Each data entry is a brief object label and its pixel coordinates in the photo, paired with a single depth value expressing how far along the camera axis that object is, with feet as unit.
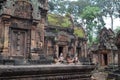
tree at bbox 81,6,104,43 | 88.80
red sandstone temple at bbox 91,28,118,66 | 63.04
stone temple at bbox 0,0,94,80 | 23.01
